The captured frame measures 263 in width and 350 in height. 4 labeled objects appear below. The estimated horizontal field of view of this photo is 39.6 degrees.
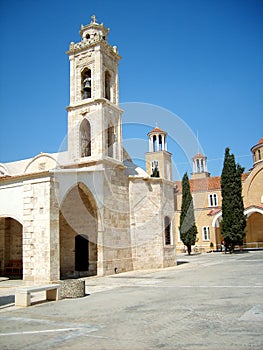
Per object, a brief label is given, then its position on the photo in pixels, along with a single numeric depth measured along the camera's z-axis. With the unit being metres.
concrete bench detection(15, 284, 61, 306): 8.81
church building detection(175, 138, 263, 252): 36.31
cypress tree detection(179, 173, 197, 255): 33.44
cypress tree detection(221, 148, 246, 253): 30.48
